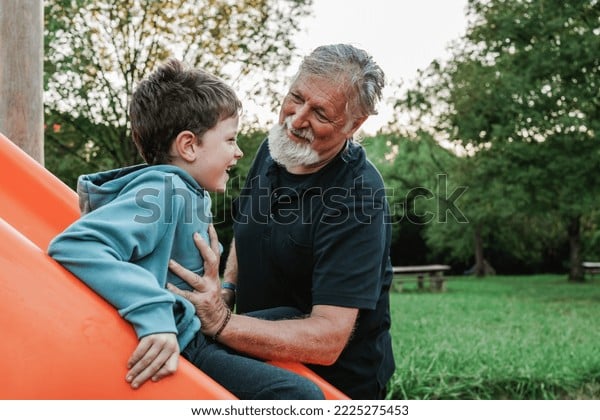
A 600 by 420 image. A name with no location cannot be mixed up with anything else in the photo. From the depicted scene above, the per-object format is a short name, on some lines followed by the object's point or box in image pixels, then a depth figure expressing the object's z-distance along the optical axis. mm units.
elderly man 2152
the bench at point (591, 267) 21672
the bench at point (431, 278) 17516
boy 1616
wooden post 3275
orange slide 1568
